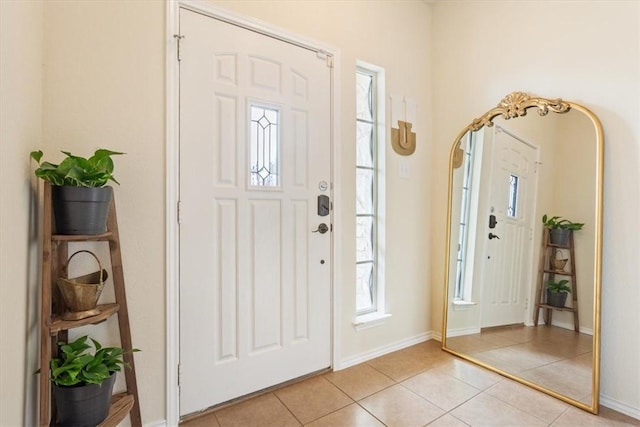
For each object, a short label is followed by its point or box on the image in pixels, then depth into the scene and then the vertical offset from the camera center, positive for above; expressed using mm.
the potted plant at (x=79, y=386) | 1214 -704
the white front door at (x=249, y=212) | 1729 -33
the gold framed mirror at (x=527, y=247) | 1897 -252
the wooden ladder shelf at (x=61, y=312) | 1177 -452
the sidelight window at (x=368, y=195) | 2496 +105
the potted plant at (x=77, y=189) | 1211 +60
